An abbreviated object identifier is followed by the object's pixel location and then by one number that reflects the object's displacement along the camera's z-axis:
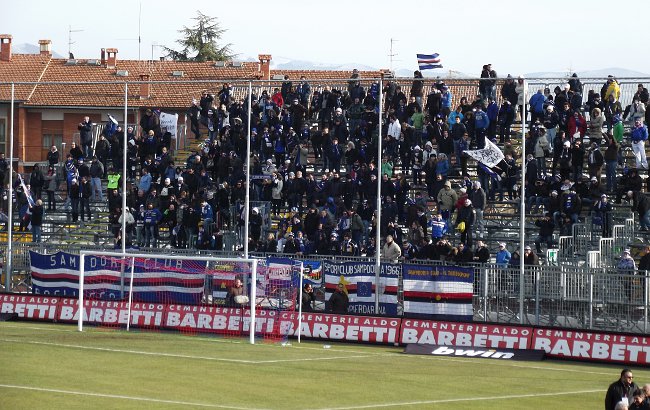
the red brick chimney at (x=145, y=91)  66.25
